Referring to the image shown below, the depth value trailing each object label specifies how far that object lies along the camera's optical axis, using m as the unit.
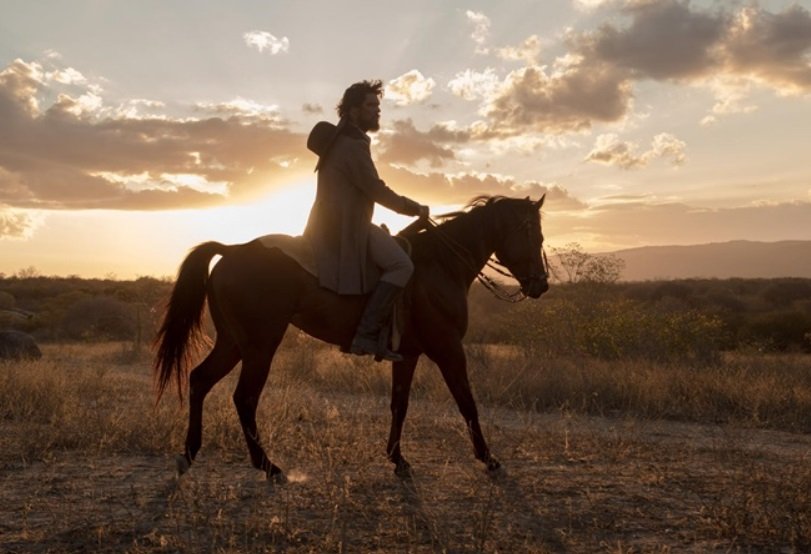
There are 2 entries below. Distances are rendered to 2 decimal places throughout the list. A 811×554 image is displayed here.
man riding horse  6.46
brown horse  6.36
